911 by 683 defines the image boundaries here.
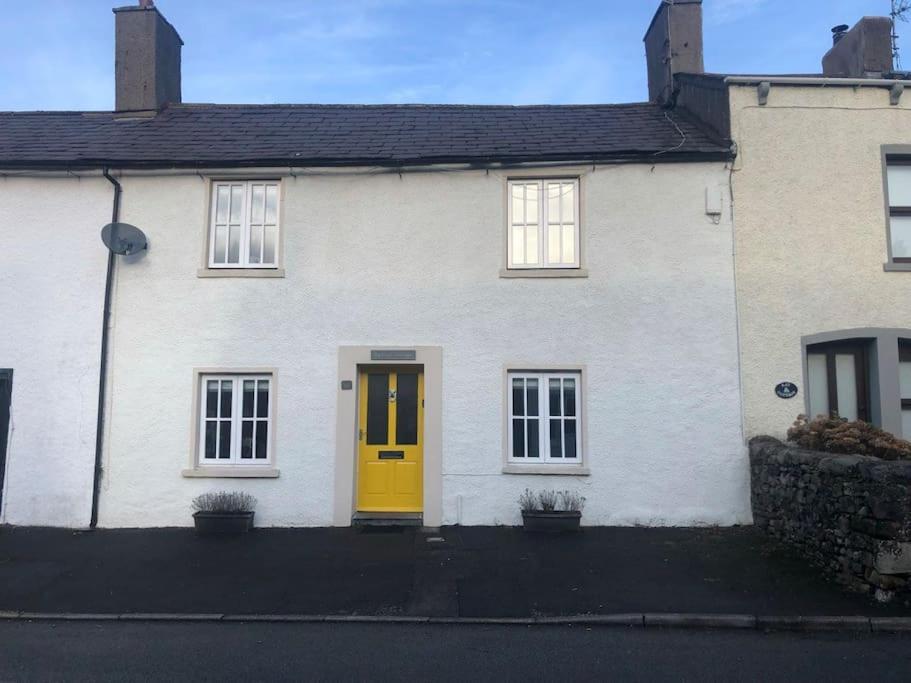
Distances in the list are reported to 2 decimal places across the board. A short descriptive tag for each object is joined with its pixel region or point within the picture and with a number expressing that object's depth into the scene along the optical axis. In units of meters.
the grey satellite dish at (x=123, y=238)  10.71
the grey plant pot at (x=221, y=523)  10.24
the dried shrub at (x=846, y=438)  8.43
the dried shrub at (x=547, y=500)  10.34
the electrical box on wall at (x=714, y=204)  10.74
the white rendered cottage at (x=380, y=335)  10.59
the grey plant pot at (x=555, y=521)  10.16
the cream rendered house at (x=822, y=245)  10.55
